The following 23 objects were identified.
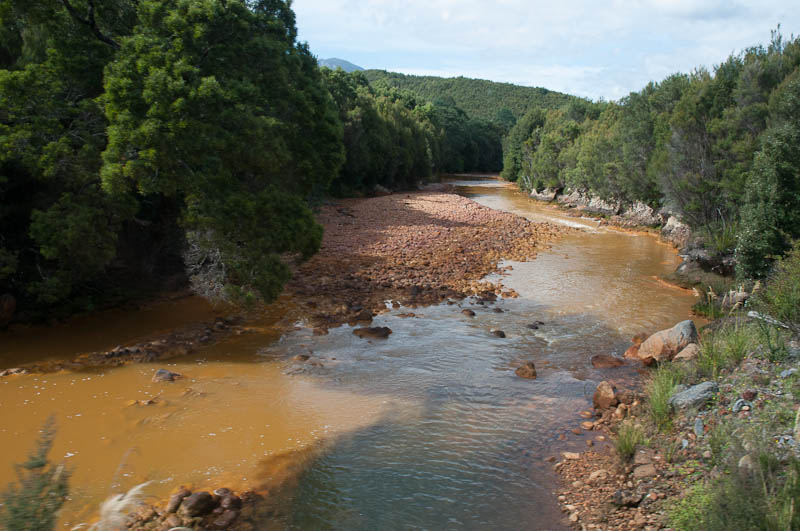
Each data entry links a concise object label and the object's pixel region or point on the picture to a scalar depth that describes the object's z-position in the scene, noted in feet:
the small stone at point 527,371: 35.22
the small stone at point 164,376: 32.99
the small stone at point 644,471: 22.08
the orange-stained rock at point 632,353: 38.75
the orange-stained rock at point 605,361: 37.14
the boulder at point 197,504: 20.40
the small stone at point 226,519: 20.08
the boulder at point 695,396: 25.43
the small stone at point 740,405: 23.47
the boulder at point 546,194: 177.61
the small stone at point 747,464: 17.55
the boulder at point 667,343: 36.78
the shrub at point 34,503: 12.67
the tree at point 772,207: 46.96
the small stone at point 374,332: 42.93
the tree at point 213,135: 34.96
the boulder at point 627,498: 20.54
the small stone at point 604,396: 29.99
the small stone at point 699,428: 23.20
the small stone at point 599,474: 23.07
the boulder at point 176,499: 20.70
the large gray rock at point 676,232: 86.89
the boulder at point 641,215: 108.77
